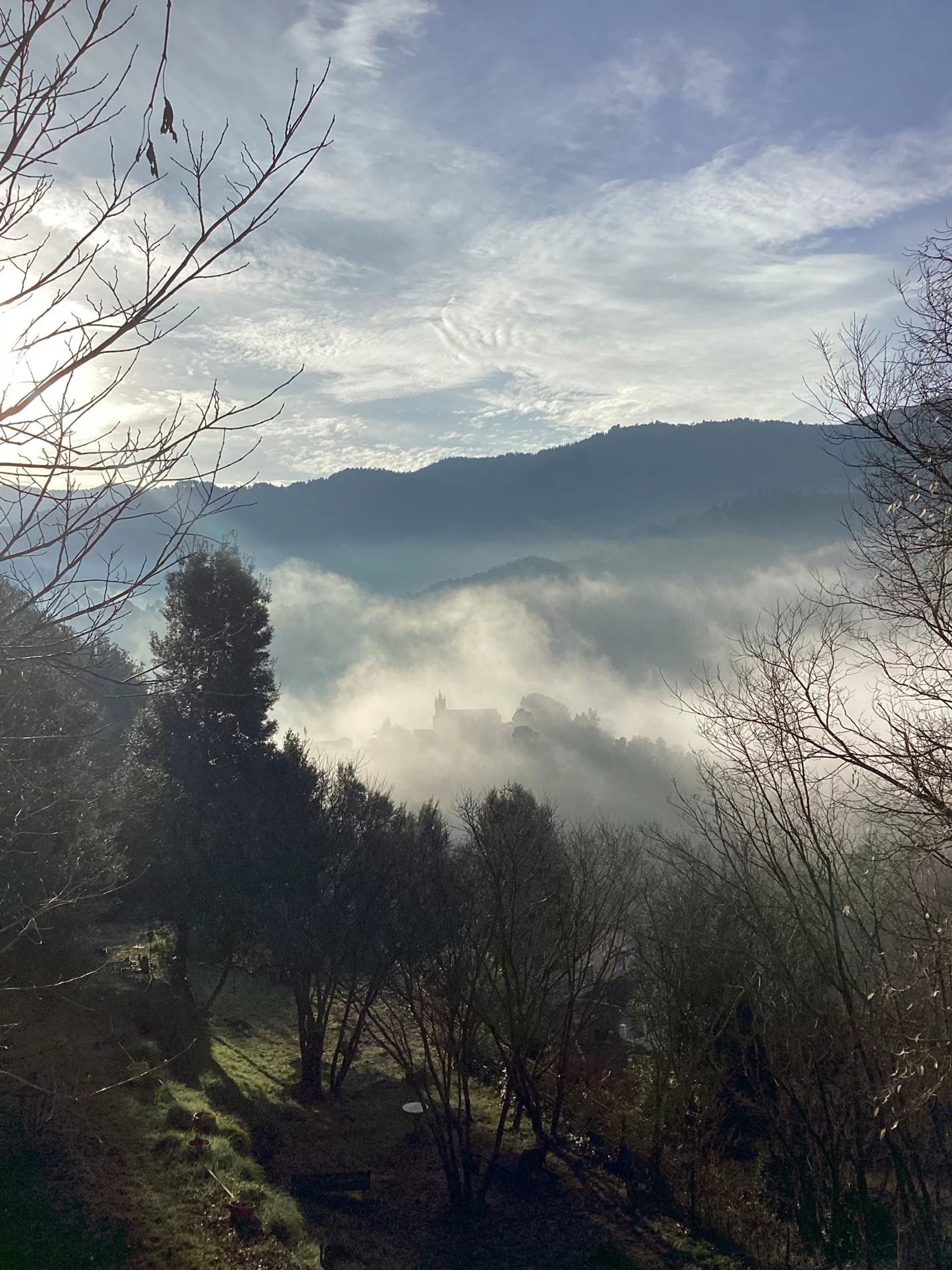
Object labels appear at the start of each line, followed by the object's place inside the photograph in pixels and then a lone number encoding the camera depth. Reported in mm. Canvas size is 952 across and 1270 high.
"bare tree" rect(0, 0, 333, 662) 3229
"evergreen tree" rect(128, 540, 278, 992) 21891
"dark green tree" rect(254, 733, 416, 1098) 17891
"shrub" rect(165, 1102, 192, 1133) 14477
